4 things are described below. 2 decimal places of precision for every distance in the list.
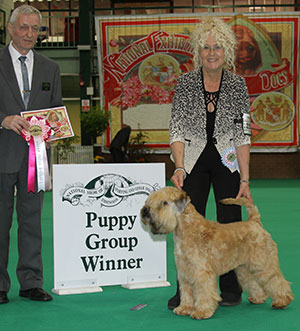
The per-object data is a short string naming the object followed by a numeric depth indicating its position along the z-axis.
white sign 3.72
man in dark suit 3.33
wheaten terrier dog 2.93
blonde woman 3.28
